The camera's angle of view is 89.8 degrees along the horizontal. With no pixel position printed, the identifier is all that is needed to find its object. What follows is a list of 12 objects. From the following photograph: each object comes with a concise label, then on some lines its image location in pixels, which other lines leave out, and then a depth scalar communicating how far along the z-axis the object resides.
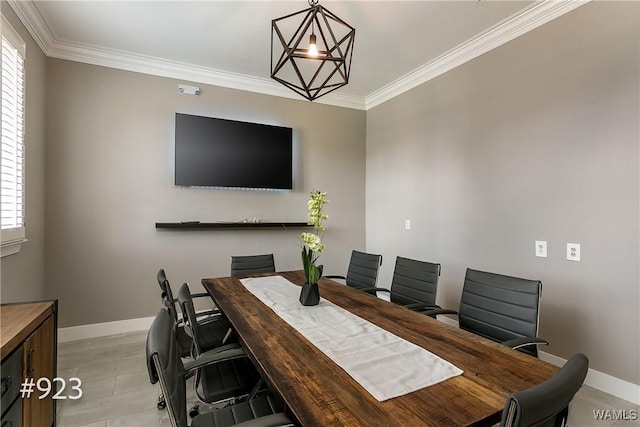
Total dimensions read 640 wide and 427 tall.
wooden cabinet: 1.35
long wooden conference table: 0.94
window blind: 2.22
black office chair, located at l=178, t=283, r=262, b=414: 1.58
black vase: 2.05
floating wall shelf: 3.57
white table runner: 1.12
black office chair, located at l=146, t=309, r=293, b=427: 1.03
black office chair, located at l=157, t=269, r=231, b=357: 2.03
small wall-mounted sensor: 3.71
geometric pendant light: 1.90
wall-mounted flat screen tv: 3.68
